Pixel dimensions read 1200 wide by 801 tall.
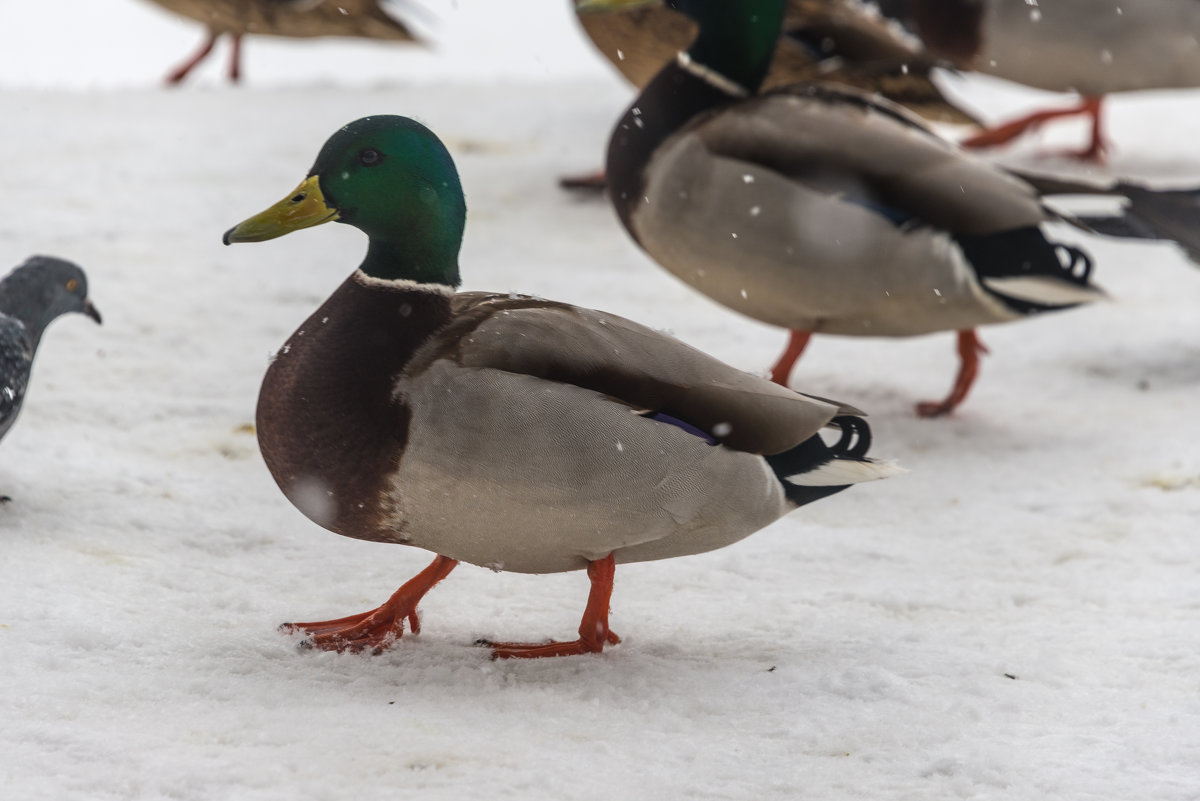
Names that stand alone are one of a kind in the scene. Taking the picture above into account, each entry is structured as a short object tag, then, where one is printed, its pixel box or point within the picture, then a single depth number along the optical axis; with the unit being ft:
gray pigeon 19.79
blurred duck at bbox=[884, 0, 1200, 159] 41.83
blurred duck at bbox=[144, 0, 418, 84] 48.49
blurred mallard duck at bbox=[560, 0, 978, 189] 39.88
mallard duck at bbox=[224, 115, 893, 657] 15.69
